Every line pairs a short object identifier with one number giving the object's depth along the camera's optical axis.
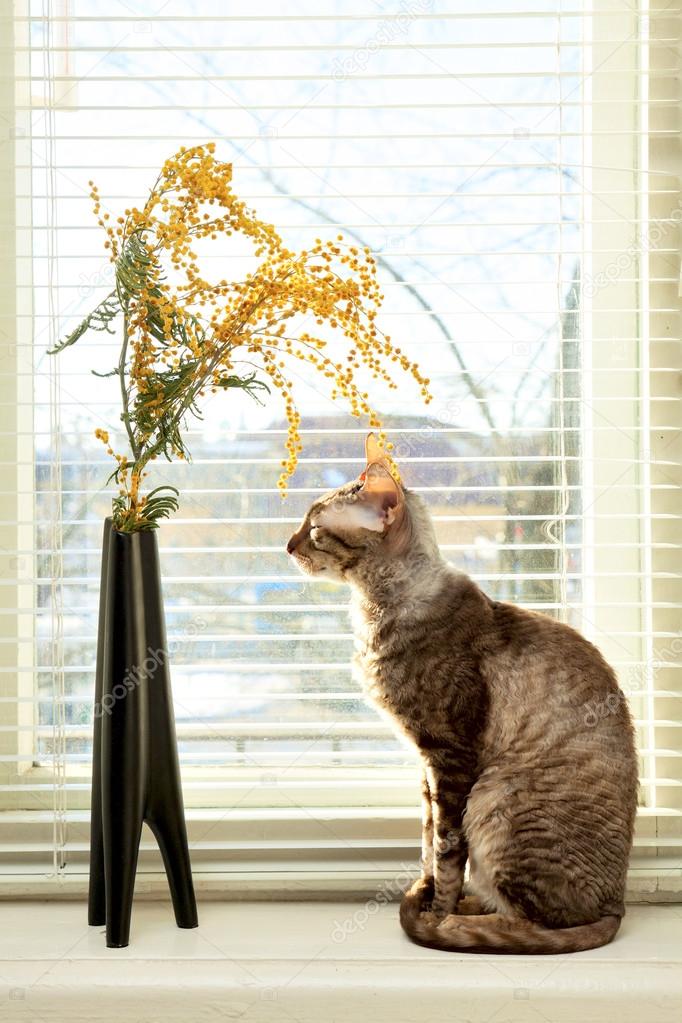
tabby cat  1.15
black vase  1.13
